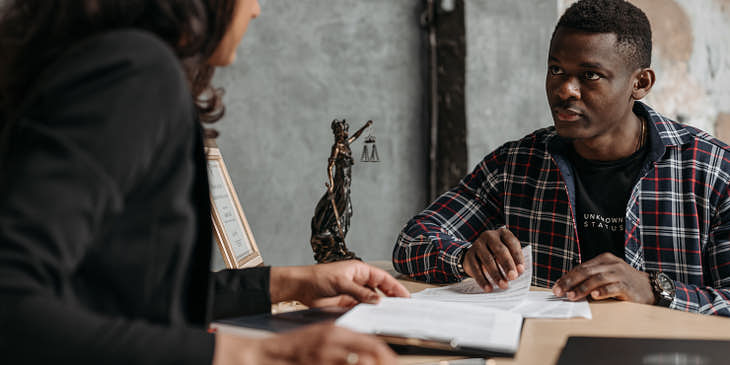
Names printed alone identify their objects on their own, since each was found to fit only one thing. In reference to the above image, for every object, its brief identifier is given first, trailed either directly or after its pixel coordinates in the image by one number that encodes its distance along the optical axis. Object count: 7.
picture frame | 1.45
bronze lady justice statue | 1.61
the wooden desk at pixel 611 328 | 0.90
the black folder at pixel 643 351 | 0.83
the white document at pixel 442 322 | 0.84
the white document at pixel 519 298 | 1.14
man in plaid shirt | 1.64
